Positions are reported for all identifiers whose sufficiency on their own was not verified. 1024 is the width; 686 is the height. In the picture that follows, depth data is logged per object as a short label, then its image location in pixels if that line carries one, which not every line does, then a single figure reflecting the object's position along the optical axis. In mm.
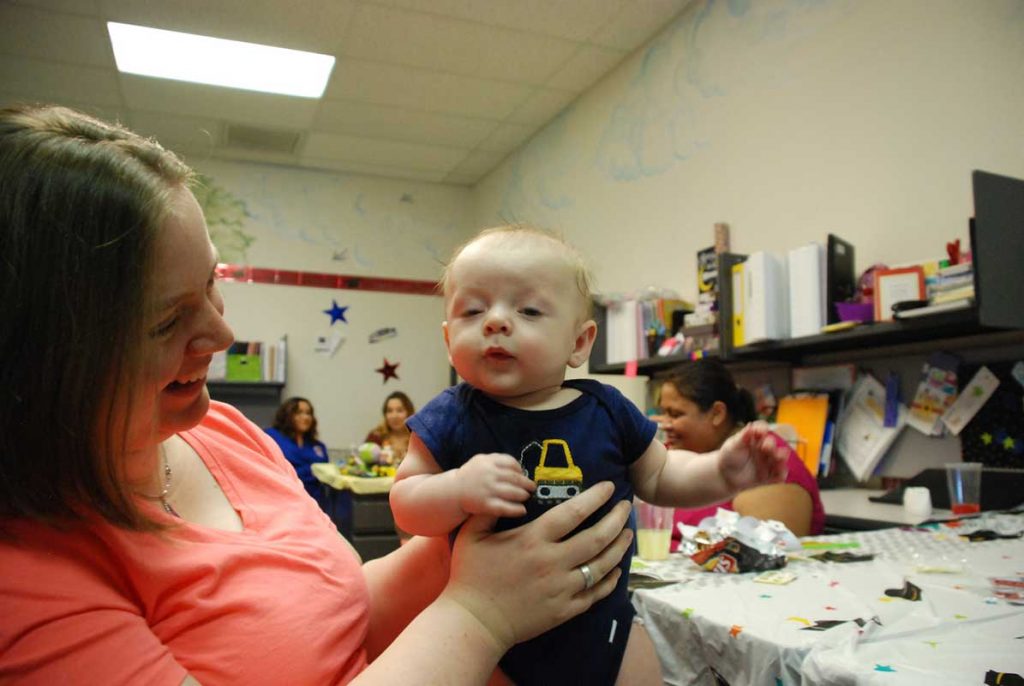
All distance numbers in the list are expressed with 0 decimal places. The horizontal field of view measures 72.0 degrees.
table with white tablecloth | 1014
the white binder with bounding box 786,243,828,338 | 2904
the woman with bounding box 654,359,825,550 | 2771
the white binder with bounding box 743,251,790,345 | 3057
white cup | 2412
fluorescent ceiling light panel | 4457
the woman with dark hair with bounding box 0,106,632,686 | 649
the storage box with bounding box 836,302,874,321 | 2750
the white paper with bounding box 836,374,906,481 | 2947
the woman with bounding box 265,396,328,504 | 5848
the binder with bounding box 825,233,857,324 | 2875
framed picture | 2549
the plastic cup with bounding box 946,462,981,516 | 2406
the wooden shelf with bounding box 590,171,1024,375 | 2197
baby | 958
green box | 6238
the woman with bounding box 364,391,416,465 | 6281
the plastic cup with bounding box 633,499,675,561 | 1819
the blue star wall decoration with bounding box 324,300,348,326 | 6875
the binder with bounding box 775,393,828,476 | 3146
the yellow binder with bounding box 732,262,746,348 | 3230
